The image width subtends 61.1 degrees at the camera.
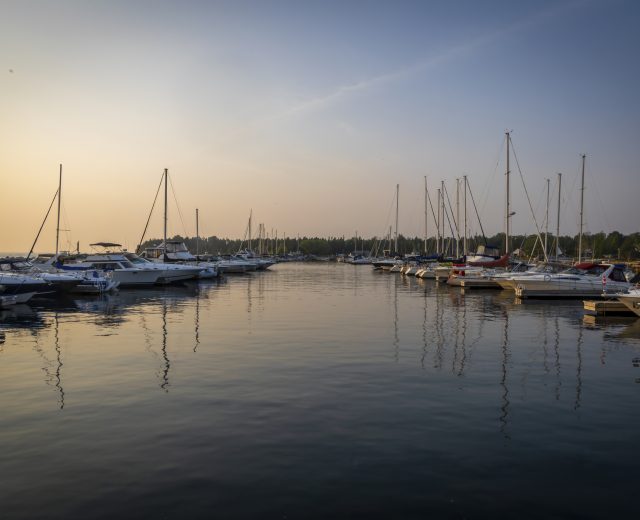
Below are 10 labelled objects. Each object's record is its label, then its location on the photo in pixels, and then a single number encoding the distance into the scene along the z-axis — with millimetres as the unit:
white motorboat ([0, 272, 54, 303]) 33875
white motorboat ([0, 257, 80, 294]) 40031
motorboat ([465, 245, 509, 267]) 60184
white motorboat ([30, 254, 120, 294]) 42875
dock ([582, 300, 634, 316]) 30984
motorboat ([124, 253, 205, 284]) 54031
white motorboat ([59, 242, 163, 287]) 50562
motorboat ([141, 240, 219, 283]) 68094
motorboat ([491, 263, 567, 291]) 45938
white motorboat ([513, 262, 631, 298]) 40500
